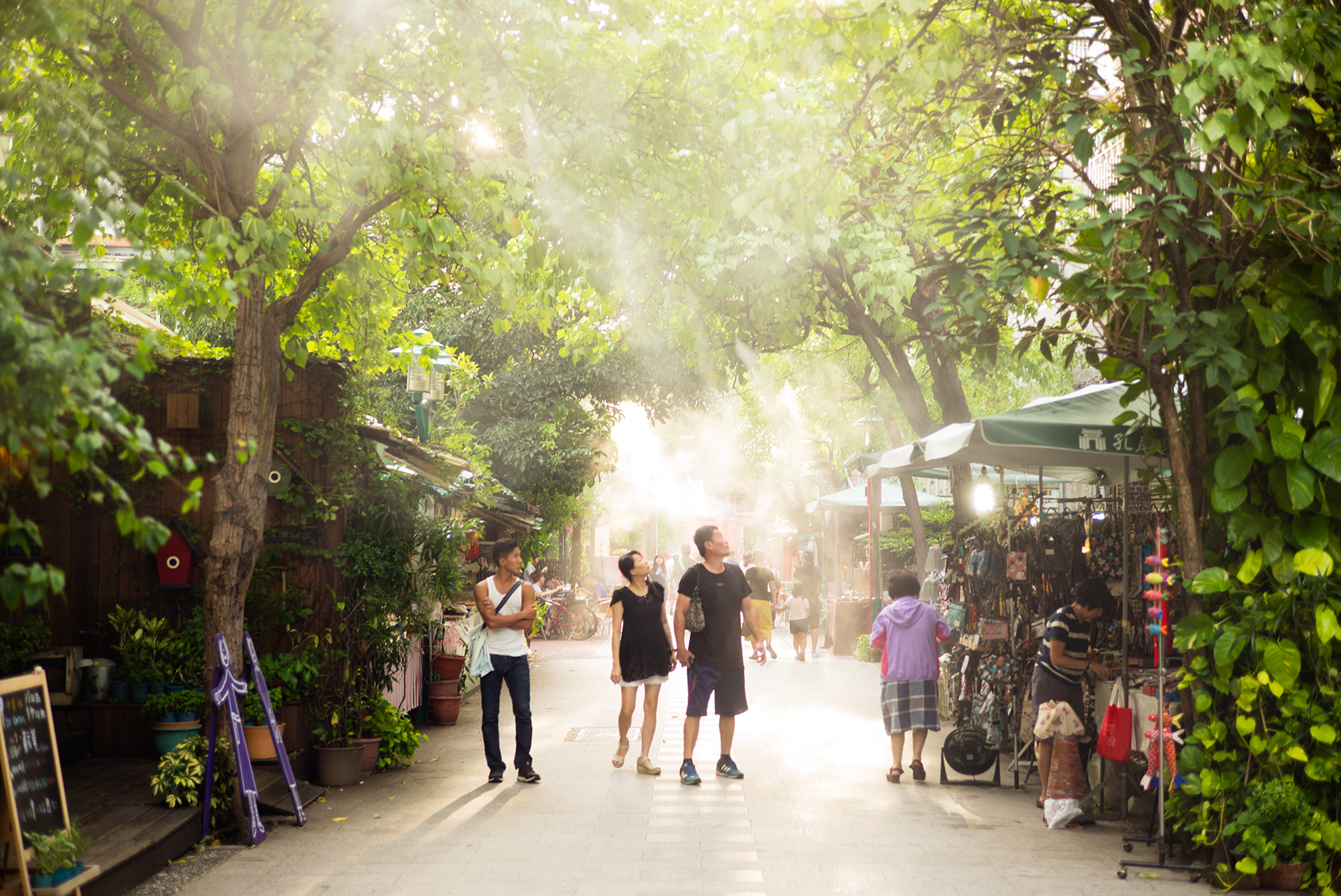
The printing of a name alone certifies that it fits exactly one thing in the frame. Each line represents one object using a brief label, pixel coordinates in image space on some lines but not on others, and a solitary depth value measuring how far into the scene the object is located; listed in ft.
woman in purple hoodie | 29.91
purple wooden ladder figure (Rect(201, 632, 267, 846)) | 22.77
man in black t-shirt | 29.89
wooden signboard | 15.55
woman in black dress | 30.55
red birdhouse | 28.68
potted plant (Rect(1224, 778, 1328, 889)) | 19.08
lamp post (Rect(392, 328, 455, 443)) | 46.01
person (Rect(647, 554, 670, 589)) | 109.02
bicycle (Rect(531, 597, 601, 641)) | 85.10
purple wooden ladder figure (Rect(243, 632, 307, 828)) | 24.16
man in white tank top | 29.60
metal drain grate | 37.12
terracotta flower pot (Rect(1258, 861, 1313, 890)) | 19.34
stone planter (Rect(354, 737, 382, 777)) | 30.25
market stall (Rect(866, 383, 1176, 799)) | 25.11
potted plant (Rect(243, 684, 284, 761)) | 26.71
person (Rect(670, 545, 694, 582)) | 132.36
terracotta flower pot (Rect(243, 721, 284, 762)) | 26.76
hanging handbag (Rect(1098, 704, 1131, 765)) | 23.22
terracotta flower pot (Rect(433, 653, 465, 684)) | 41.57
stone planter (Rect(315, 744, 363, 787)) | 28.89
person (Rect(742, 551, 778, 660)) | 62.75
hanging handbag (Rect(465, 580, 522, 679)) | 29.76
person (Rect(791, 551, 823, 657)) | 68.08
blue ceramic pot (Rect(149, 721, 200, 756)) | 26.08
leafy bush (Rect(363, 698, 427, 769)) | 30.89
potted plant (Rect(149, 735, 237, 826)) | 22.67
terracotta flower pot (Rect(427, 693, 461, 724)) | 41.01
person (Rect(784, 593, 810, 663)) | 65.72
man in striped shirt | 25.38
